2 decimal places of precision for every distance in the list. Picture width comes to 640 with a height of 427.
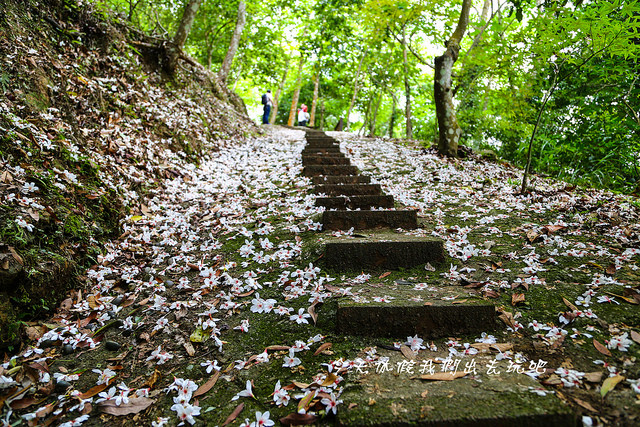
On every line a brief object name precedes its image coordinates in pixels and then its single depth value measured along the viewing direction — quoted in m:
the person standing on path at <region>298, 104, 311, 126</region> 17.97
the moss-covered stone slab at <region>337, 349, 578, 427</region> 1.48
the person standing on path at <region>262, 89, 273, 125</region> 16.47
